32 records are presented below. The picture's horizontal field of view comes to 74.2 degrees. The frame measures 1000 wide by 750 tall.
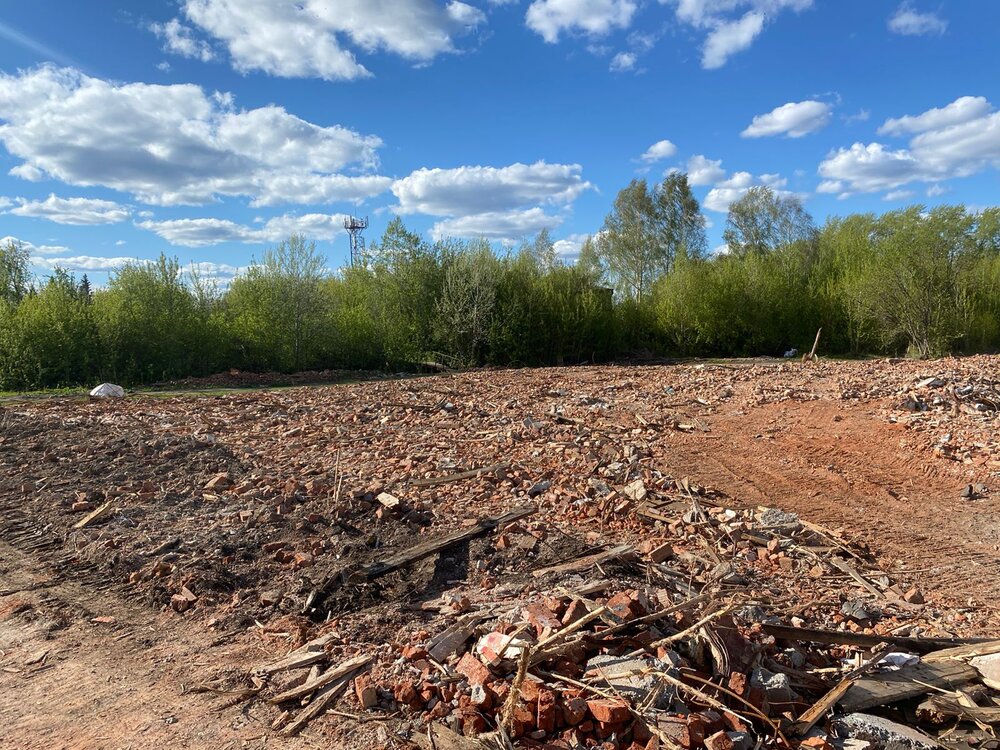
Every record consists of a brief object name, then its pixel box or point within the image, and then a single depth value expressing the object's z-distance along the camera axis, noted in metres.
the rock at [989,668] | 3.10
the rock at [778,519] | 5.55
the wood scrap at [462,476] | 6.60
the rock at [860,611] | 4.11
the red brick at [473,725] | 2.84
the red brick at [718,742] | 2.61
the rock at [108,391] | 13.88
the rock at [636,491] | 6.06
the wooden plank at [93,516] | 5.68
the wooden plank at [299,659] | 3.49
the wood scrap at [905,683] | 3.00
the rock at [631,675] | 2.86
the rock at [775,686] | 2.98
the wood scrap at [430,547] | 4.52
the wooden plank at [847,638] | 3.44
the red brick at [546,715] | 2.79
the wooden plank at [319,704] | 3.03
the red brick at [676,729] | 2.64
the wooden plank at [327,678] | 3.23
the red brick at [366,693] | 3.11
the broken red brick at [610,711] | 2.74
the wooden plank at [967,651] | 3.31
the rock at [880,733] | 2.76
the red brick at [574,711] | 2.78
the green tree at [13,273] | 24.72
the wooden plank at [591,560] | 4.49
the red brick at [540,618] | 3.35
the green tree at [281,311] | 19.92
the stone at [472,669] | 3.08
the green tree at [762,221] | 37.31
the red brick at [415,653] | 3.36
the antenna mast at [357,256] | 23.73
